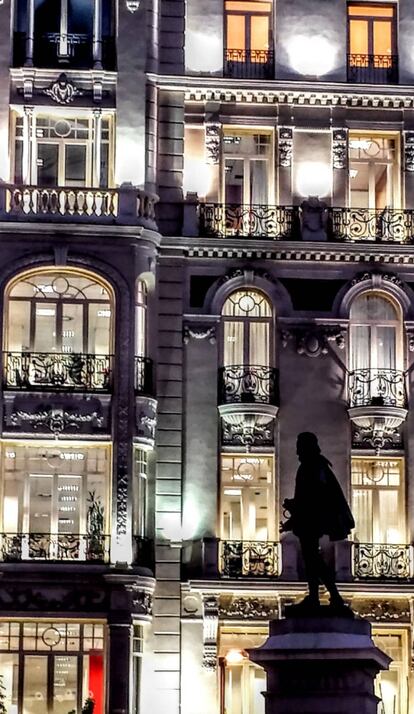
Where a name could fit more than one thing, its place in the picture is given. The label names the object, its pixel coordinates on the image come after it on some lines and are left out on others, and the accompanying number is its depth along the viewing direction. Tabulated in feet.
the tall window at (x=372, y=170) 152.76
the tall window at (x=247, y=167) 151.43
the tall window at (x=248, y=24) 153.58
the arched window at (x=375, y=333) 149.07
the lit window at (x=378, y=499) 145.79
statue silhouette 93.97
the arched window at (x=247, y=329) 148.25
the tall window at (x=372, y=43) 153.89
